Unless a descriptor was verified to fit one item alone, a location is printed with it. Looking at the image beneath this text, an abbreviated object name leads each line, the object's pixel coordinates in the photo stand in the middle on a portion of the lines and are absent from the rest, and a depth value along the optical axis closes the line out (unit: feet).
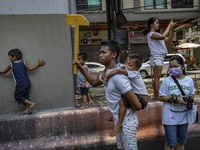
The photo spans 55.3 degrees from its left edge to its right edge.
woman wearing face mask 8.73
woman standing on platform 13.99
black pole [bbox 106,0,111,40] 15.58
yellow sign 7.29
